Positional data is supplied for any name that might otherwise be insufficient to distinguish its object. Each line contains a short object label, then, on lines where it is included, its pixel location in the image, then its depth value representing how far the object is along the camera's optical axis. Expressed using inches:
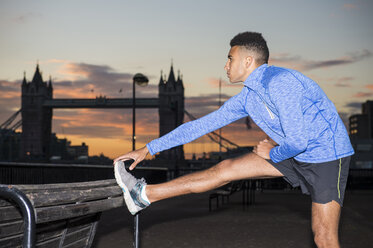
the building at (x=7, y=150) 6332.7
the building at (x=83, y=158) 5251.0
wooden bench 68.4
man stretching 106.7
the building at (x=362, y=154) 2672.2
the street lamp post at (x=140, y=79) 769.3
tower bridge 4559.5
